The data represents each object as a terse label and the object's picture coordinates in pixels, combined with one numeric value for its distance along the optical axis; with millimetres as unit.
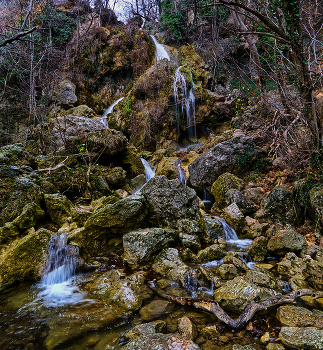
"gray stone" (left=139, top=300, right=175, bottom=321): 2824
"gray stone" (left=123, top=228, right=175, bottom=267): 4137
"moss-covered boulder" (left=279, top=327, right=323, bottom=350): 2086
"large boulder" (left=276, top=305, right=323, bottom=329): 2416
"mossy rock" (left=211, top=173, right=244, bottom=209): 6965
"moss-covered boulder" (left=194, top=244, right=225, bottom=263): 4223
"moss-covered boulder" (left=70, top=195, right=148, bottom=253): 4547
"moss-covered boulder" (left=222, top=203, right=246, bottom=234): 5562
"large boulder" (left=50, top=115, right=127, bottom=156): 7773
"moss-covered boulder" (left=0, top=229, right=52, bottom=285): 3693
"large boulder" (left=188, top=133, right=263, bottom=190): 8414
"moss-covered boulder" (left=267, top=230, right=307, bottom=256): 4188
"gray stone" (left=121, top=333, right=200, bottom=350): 2019
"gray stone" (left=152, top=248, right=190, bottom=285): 3711
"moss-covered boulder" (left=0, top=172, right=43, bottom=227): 4820
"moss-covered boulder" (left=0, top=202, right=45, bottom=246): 4258
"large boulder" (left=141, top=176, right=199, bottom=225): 5348
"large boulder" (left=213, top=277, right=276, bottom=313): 2786
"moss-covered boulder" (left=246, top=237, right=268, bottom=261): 4309
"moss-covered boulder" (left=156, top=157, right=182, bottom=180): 9438
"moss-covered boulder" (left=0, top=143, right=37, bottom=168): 5613
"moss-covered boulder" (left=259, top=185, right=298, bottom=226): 5449
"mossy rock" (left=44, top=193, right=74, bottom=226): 5152
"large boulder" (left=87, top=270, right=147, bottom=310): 3096
